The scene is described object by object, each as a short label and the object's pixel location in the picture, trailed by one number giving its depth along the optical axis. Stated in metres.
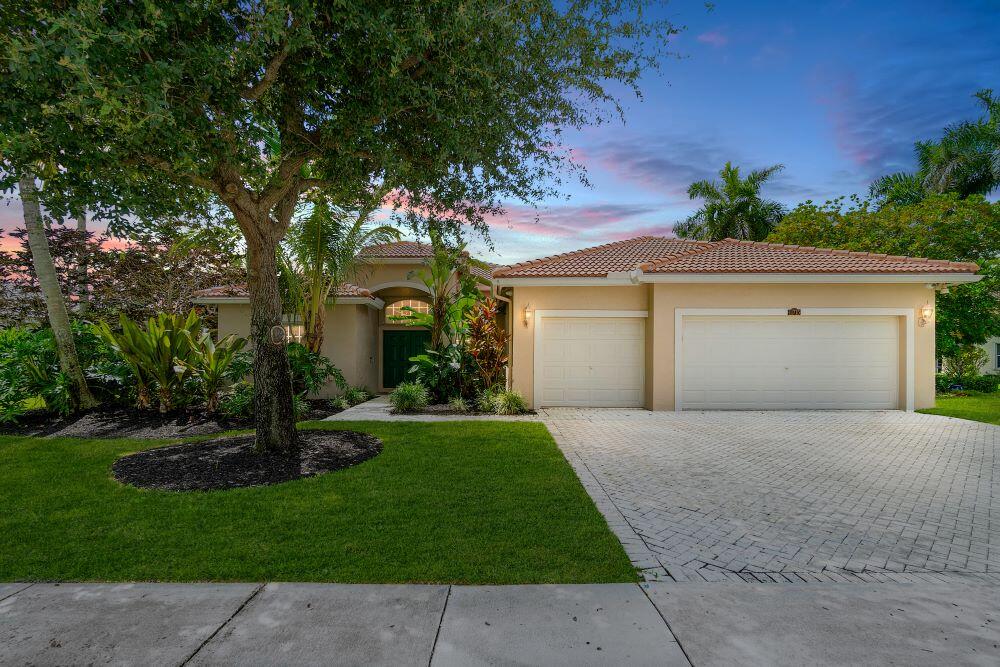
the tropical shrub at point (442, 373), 12.77
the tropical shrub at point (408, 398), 11.61
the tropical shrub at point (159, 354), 9.55
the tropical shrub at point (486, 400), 11.55
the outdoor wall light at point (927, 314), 11.71
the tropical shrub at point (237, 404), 9.78
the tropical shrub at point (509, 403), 11.23
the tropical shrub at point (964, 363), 17.81
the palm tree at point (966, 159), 23.53
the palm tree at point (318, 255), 11.95
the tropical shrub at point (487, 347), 12.59
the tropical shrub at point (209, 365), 9.74
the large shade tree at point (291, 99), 4.34
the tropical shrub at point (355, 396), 13.08
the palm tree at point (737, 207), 28.67
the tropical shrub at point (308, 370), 11.80
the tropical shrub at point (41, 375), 9.84
